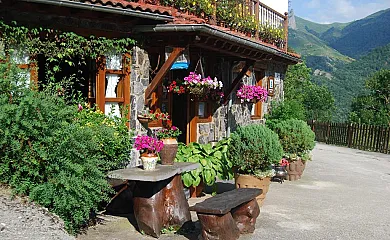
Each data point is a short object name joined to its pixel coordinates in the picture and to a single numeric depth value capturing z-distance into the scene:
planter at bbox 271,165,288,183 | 10.19
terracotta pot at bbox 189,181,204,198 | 8.40
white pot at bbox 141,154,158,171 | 6.35
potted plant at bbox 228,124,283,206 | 7.89
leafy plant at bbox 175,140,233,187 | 8.06
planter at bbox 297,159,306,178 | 10.96
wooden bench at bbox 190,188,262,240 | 5.57
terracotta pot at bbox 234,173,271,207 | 8.02
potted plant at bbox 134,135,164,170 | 6.36
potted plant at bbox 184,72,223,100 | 9.06
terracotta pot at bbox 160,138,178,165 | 6.77
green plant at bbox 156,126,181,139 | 9.12
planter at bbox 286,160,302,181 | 10.91
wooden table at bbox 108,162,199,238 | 6.09
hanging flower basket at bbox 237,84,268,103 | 11.89
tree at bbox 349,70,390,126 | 27.45
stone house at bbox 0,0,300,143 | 7.10
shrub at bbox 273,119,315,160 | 10.69
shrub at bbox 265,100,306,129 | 13.15
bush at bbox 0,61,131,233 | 5.39
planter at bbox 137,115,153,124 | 8.34
